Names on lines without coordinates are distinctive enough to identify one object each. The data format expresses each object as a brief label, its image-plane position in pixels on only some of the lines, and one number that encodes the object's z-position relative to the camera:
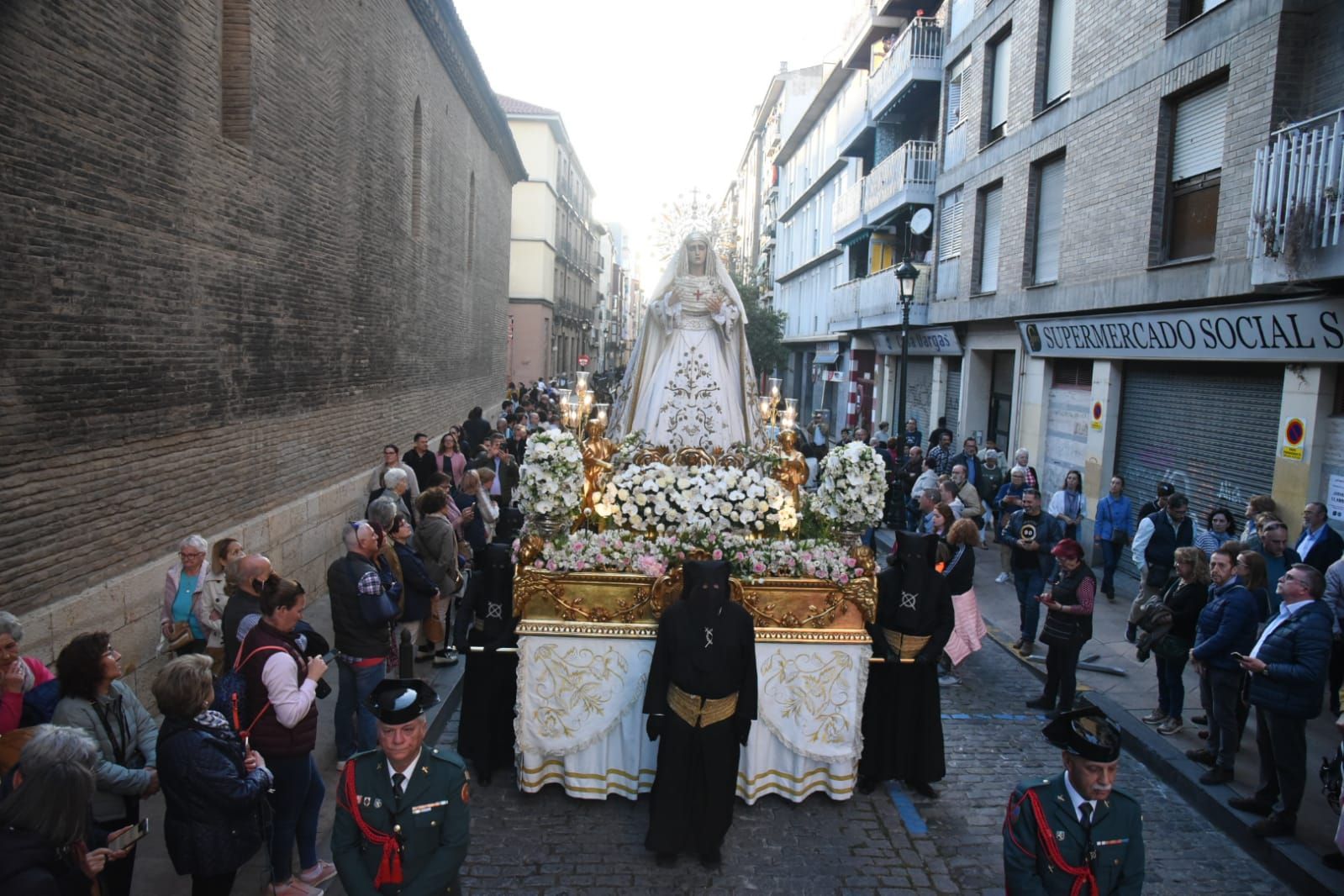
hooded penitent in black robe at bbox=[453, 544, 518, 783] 6.64
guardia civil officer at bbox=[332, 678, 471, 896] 3.53
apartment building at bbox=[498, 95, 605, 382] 43.84
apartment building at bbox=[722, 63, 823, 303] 48.66
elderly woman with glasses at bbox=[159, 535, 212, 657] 6.22
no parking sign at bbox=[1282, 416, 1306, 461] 9.86
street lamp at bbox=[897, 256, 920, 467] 15.84
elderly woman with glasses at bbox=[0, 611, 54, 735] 4.18
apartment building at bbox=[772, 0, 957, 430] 22.48
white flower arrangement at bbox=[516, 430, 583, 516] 6.97
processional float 6.28
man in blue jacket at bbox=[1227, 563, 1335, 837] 5.76
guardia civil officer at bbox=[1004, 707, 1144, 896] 3.55
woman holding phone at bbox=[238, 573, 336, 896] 4.64
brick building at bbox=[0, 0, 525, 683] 6.02
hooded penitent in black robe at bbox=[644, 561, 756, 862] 5.50
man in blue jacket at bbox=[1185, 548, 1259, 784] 6.43
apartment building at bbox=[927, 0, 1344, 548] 9.68
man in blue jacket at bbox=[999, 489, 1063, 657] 9.98
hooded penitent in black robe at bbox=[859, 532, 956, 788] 6.63
